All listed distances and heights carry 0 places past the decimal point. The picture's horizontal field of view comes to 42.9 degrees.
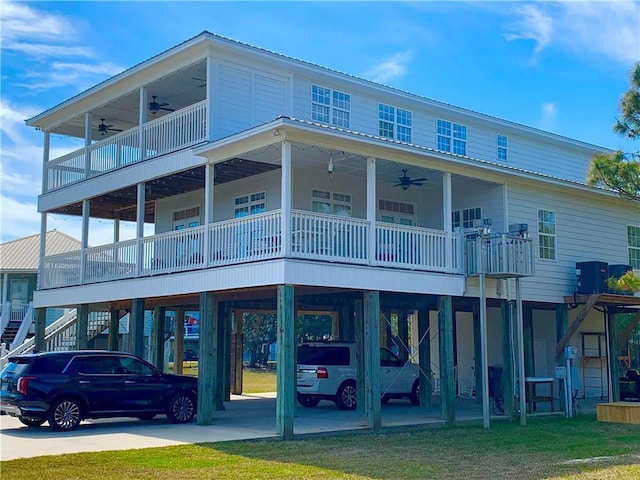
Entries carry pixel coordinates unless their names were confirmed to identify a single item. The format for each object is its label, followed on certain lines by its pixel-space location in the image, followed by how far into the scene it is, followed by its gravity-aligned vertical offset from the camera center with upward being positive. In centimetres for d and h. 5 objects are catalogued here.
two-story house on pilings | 1725 +381
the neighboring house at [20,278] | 3456 +366
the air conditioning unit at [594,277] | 2209 +203
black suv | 1644 -79
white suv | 2180 -56
